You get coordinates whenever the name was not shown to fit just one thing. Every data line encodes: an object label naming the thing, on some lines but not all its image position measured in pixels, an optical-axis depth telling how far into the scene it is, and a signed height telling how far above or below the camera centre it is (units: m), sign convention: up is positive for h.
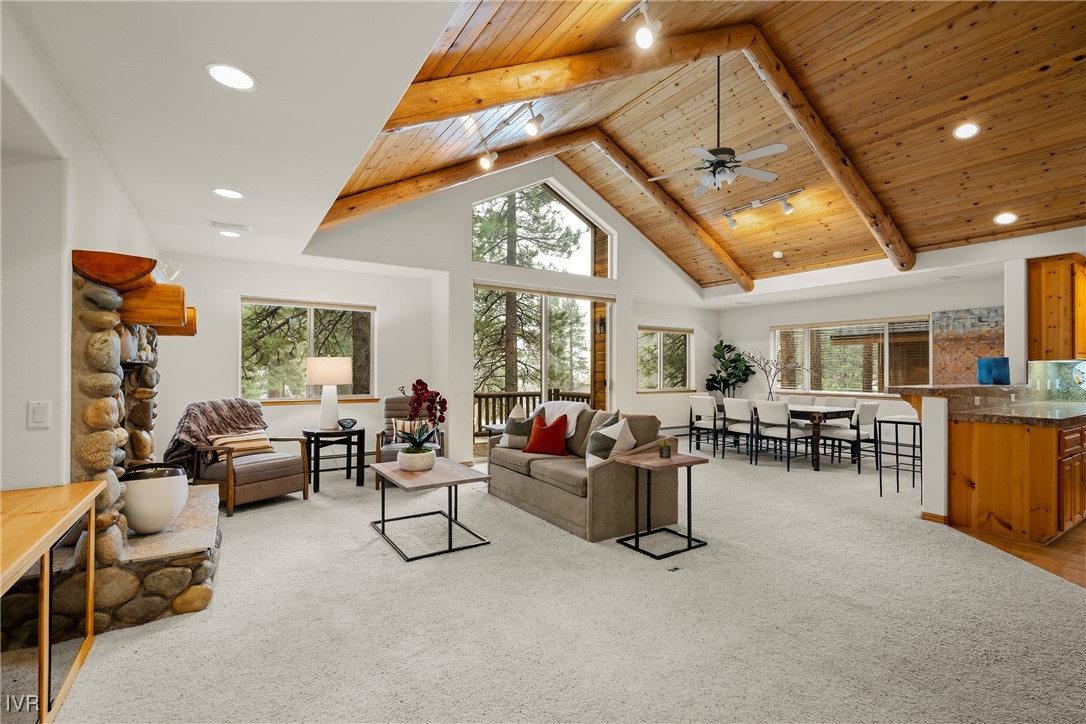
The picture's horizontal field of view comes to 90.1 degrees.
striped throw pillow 4.69 -0.67
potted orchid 3.90 -0.50
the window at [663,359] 9.41 +0.14
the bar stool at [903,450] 5.84 -1.16
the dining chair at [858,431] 6.28 -0.76
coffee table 3.50 -0.76
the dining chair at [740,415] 6.94 -0.62
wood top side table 3.49 -0.71
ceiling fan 4.57 +1.79
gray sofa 3.76 -0.91
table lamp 5.46 -0.15
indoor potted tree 9.49 -0.07
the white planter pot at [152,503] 2.81 -0.72
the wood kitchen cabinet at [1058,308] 5.33 +0.60
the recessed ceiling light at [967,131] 4.89 +2.16
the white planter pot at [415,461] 3.89 -0.68
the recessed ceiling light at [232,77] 2.09 +1.15
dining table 6.41 -0.59
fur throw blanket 4.46 -0.52
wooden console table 1.59 -0.54
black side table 5.22 -0.75
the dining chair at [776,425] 6.51 -0.71
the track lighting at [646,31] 3.45 +2.15
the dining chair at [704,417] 7.43 -0.71
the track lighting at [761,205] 6.27 +1.97
